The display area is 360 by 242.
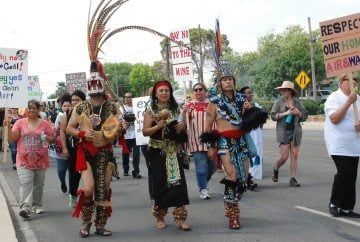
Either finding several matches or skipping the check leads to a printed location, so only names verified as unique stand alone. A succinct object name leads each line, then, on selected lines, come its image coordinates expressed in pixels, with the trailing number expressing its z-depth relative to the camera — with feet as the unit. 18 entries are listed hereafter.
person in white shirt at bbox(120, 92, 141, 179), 42.09
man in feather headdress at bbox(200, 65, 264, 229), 23.68
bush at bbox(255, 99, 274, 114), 154.55
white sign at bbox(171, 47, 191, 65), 53.83
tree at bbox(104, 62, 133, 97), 404.98
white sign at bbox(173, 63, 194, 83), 53.57
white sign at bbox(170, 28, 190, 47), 53.26
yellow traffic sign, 120.59
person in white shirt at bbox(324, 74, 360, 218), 24.69
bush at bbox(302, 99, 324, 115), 134.92
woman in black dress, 23.90
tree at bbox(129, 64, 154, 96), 334.24
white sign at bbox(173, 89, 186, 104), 58.69
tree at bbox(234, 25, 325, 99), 197.16
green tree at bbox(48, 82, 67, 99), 418.94
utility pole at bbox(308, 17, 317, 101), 145.48
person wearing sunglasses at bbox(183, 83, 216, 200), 31.24
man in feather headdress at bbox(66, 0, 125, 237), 23.21
